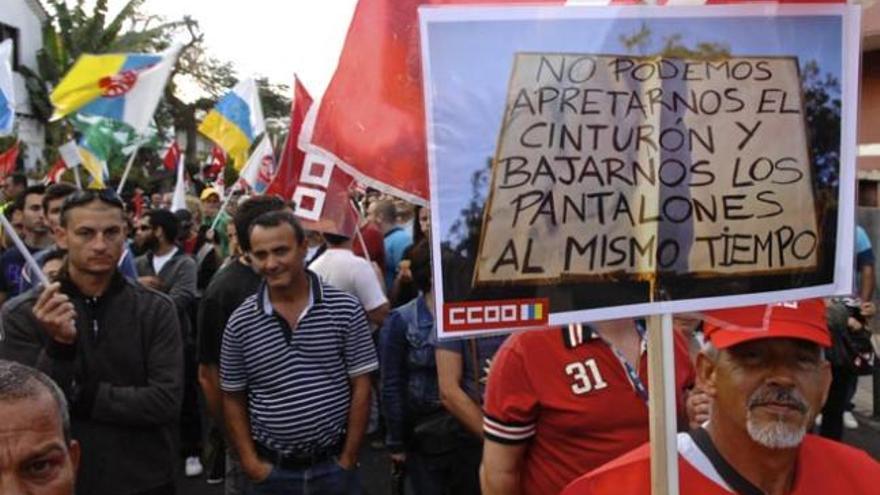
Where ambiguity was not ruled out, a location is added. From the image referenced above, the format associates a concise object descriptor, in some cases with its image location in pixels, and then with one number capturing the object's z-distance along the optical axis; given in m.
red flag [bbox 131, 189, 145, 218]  11.97
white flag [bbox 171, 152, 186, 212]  10.54
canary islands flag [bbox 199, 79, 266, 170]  10.18
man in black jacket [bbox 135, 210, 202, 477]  6.62
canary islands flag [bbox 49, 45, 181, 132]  5.61
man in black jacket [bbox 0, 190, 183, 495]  3.30
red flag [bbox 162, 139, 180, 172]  16.16
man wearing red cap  2.13
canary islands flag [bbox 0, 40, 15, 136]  4.82
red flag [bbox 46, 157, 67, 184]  10.95
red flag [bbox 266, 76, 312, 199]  4.84
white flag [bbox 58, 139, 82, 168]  7.00
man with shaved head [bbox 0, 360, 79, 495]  1.82
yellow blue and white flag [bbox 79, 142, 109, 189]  6.82
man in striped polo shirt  3.78
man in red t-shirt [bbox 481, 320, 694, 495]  2.74
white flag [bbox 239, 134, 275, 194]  10.09
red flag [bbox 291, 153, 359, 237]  4.74
